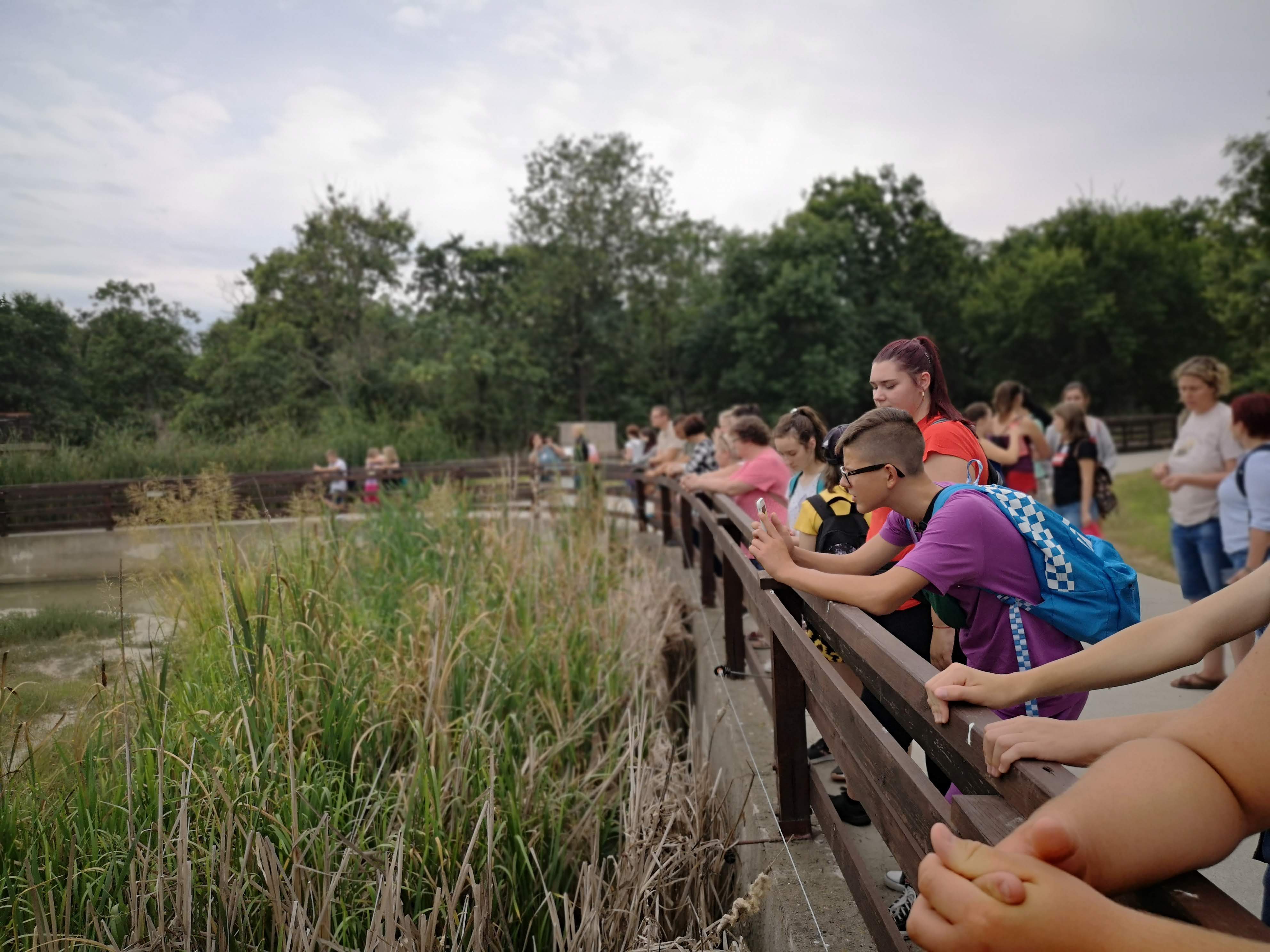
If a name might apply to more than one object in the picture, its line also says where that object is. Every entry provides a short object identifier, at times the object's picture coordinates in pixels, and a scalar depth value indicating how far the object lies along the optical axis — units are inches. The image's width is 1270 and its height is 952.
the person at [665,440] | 347.3
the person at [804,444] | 144.0
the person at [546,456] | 313.3
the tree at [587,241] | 1407.5
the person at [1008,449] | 227.6
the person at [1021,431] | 245.9
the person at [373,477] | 246.4
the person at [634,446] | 580.1
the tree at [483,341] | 1088.2
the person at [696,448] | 269.7
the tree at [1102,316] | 1631.4
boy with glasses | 73.6
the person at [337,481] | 207.6
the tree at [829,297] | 1444.4
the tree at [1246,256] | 868.0
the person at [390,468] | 261.4
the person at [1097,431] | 251.6
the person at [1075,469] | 236.1
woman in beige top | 173.6
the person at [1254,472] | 143.6
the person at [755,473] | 183.0
